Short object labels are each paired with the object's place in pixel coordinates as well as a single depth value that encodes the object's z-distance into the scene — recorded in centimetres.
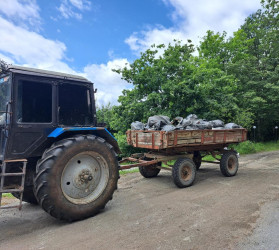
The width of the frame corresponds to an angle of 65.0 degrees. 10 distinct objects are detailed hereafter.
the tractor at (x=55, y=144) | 354
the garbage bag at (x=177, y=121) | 670
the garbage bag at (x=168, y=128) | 583
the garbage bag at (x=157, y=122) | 625
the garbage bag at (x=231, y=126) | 745
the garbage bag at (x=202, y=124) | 655
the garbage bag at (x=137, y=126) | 679
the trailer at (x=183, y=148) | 580
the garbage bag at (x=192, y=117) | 678
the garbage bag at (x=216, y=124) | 722
